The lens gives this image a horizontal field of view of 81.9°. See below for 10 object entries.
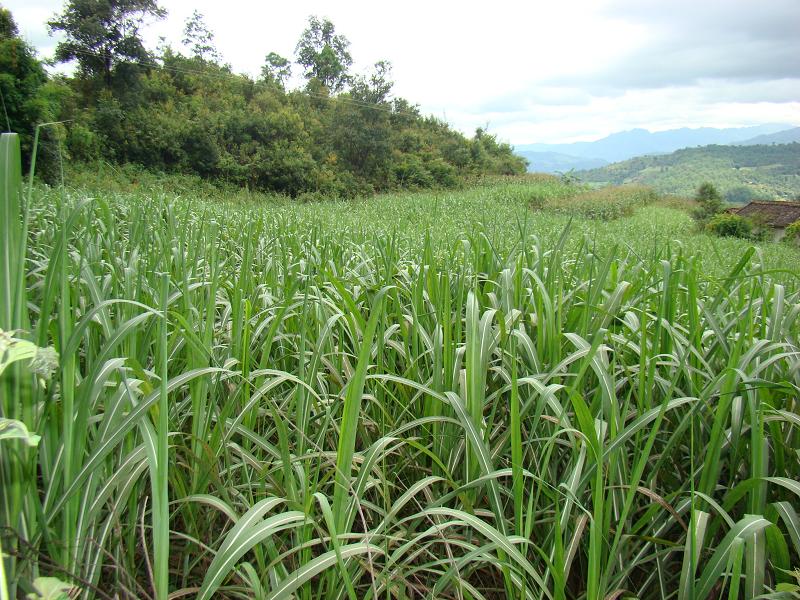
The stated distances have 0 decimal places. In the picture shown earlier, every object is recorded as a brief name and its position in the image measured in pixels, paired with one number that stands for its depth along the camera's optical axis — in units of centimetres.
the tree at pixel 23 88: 1088
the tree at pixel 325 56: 3462
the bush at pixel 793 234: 2420
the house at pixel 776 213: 2827
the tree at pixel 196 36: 2877
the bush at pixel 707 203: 2566
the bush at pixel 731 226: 2233
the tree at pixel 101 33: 2023
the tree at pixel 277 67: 3281
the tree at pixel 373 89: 2456
